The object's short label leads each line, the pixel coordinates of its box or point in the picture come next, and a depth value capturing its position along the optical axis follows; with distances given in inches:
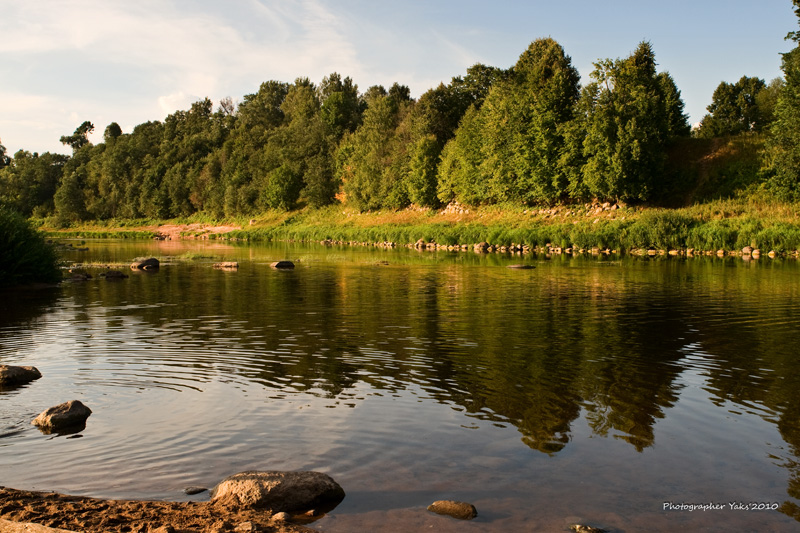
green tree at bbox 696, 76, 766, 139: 3405.5
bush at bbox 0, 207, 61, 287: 1075.9
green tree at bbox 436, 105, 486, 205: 2945.4
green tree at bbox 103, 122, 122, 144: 6884.4
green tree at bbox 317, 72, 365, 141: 4630.9
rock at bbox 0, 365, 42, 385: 458.3
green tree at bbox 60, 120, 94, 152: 7426.2
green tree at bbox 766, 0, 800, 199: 1849.2
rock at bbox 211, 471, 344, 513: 261.6
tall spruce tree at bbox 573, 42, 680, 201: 2244.1
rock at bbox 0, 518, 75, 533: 204.2
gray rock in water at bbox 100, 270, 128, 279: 1349.8
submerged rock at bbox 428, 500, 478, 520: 257.3
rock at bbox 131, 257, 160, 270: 1599.4
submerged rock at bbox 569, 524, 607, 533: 243.3
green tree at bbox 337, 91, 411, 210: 3467.0
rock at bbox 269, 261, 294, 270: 1553.6
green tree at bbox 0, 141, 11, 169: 7002.0
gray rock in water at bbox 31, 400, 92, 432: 365.4
